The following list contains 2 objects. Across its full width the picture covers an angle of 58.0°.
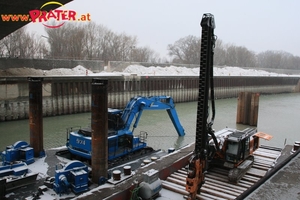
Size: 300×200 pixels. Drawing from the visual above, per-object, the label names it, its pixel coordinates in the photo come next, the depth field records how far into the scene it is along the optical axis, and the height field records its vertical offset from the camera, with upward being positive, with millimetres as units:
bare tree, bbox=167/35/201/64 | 85812 +7980
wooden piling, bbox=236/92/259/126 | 24703 -3088
